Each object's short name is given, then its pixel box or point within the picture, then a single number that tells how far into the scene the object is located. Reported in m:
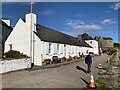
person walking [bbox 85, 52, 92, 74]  7.08
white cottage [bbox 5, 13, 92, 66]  10.87
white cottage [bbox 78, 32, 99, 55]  29.72
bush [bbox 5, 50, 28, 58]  9.87
